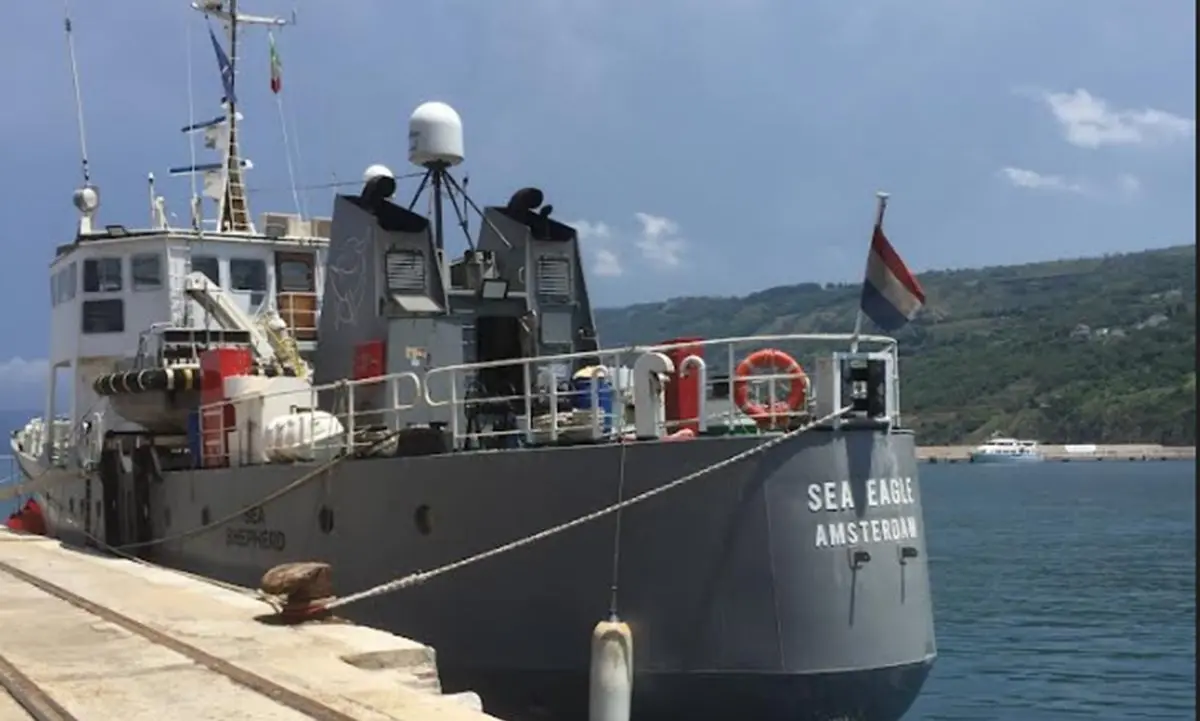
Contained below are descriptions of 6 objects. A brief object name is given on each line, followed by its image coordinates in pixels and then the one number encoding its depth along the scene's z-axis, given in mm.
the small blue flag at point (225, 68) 25234
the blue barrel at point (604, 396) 12752
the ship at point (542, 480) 11539
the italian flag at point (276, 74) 27094
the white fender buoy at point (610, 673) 10375
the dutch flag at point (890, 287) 11859
